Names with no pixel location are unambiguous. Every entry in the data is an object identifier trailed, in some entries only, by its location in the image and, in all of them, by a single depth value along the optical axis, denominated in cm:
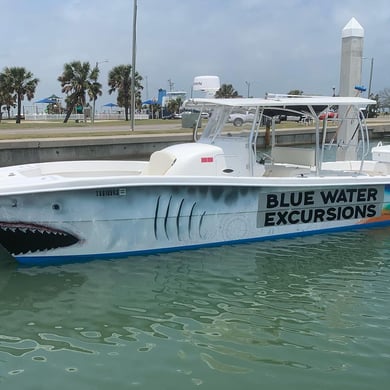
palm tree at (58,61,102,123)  4500
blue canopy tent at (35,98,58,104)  5727
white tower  1200
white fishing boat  631
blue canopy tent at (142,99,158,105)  6338
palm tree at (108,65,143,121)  5662
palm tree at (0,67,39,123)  4456
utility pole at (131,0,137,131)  2414
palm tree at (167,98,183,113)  5082
